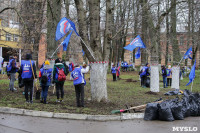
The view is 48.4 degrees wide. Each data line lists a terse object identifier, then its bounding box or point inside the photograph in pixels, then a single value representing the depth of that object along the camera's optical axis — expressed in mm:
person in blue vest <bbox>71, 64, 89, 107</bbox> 8258
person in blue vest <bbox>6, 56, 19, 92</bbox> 11273
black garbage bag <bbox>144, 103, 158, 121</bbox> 7059
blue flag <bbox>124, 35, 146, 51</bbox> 14312
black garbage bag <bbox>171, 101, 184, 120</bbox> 7094
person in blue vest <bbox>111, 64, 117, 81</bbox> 21011
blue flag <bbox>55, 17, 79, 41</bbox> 8938
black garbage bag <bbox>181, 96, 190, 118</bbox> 7459
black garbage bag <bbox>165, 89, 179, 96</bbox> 12191
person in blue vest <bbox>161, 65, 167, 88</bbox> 16408
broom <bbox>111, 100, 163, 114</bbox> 7414
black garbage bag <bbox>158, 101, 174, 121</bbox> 6918
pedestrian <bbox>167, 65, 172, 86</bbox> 16902
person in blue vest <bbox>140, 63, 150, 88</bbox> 15875
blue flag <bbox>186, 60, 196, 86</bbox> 11839
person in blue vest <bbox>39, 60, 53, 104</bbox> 8680
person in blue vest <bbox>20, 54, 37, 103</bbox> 8453
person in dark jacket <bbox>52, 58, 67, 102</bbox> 8880
